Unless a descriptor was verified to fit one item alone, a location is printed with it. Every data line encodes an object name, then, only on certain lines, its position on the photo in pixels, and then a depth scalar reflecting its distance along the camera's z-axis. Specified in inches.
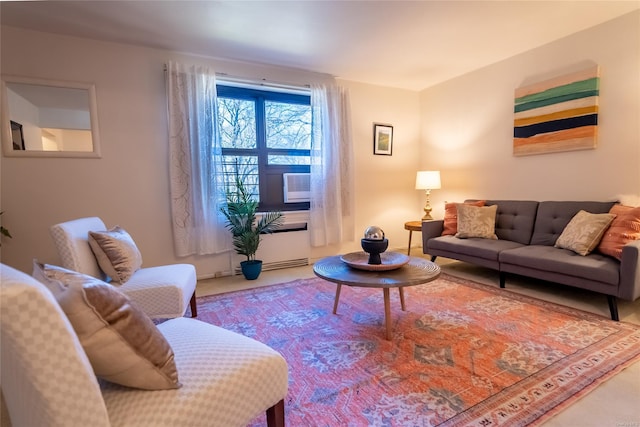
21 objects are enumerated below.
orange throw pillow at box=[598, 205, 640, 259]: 91.1
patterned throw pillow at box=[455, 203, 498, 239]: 132.4
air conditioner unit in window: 154.0
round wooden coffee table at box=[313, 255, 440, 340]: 74.9
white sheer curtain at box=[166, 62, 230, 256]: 125.0
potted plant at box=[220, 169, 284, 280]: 132.5
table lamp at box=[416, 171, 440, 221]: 164.1
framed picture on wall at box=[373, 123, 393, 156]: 174.7
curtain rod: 134.7
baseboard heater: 146.8
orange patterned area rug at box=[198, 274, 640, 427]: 54.6
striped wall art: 115.7
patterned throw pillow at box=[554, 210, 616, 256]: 97.8
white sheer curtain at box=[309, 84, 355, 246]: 152.3
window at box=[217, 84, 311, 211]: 140.4
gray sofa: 85.1
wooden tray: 83.0
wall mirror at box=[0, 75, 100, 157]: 105.2
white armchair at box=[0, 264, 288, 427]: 25.4
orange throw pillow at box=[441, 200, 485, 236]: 142.8
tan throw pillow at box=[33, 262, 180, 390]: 31.0
